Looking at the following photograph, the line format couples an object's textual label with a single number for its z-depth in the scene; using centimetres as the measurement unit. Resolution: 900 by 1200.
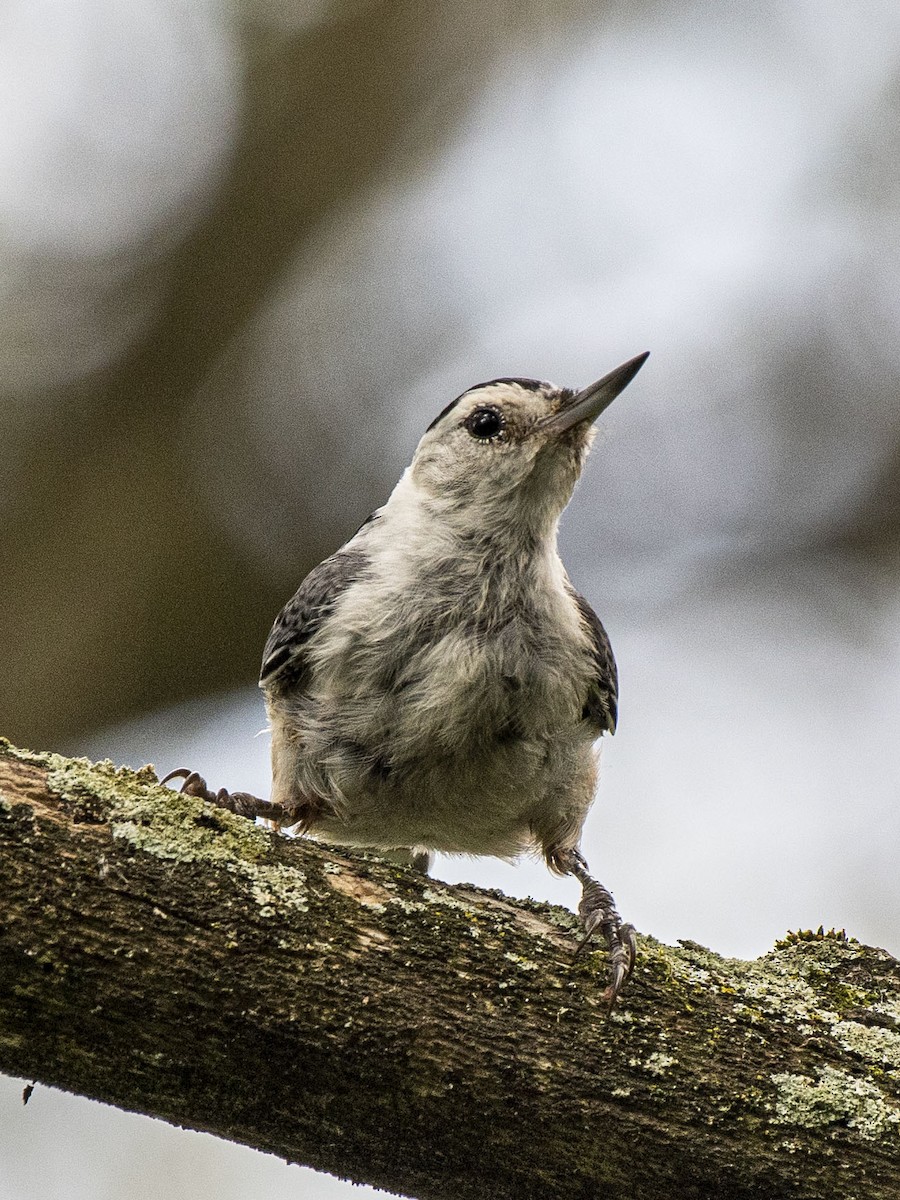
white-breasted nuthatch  635
